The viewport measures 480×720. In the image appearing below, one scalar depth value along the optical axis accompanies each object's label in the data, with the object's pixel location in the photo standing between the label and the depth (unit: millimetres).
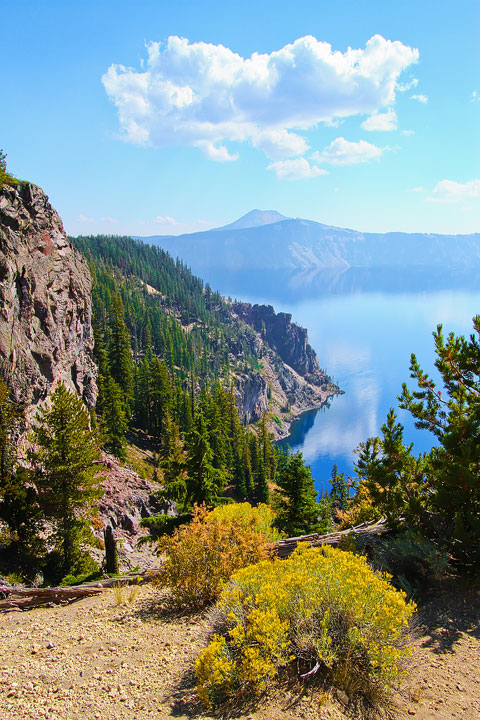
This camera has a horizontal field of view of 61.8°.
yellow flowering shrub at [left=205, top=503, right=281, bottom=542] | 12552
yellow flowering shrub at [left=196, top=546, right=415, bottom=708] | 6117
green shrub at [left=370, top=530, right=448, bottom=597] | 9453
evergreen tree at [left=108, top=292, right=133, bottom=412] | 65188
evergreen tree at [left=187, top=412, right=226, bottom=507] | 22266
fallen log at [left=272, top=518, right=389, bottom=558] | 11830
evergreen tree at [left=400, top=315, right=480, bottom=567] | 9500
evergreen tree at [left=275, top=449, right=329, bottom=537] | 24969
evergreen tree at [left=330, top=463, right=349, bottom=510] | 54969
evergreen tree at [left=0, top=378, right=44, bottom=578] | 16734
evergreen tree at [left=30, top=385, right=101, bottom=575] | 17141
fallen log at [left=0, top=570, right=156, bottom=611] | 10635
